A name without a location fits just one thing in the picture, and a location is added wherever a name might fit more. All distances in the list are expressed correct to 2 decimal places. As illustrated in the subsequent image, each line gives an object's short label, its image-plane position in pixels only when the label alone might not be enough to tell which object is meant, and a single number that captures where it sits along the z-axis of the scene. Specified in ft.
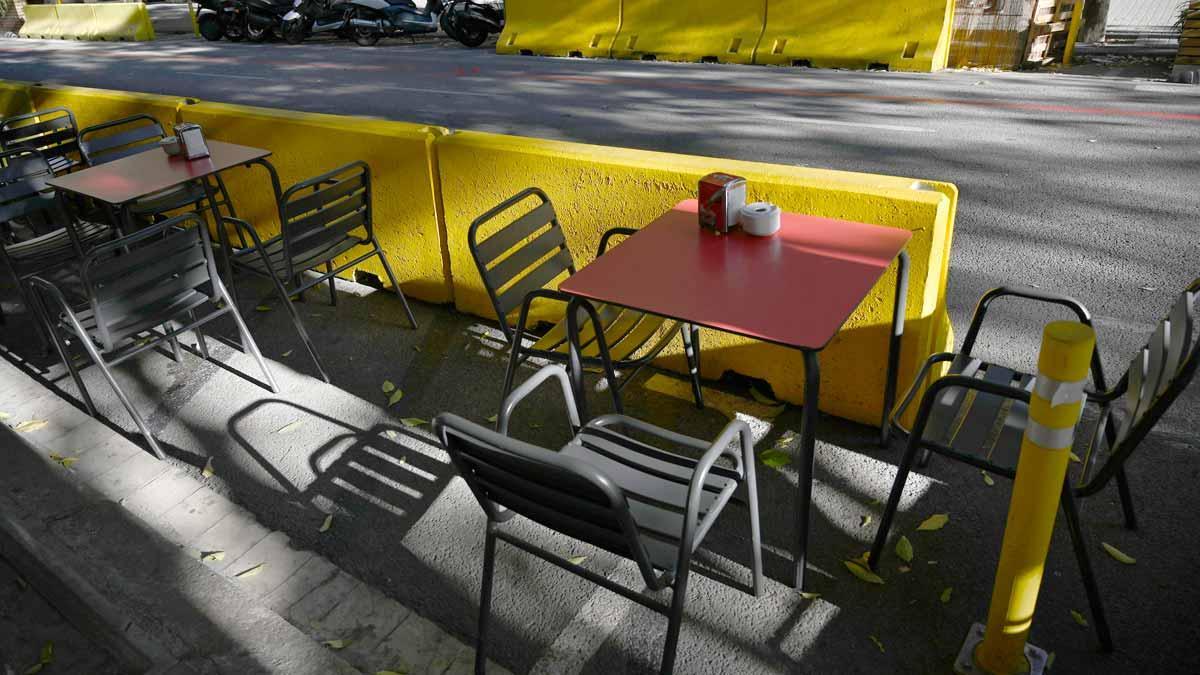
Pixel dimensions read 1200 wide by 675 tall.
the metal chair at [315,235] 13.32
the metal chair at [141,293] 11.26
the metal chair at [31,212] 15.88
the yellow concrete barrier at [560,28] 45.09
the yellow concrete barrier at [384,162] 15.28
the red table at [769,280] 8.06
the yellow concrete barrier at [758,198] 10.62
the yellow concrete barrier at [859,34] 35.53
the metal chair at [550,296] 10.41
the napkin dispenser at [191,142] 16.15
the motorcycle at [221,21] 67.26
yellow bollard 6.15
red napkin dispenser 10.23
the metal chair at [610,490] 6.29
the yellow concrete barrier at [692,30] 40.14
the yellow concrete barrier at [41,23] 82.94
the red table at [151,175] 14.82
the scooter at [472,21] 54.08
